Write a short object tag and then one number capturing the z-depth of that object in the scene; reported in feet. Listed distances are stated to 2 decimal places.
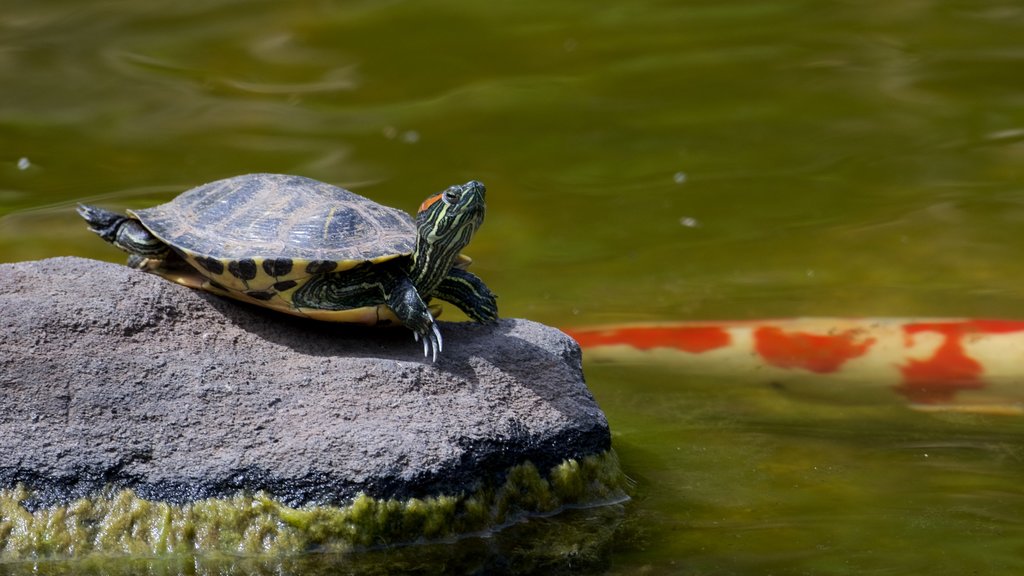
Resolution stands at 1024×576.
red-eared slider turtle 19.56
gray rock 17.62
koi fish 26.99
